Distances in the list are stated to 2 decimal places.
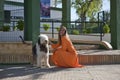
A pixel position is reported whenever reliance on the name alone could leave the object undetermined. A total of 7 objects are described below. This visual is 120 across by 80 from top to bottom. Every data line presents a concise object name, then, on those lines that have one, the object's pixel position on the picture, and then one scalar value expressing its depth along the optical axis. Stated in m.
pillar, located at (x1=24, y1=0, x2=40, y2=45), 9.23
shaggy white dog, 7.90
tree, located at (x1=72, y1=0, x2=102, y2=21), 29.43
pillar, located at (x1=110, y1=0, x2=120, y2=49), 10.68
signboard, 28.31
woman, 8.42
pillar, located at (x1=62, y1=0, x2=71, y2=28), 16.04
